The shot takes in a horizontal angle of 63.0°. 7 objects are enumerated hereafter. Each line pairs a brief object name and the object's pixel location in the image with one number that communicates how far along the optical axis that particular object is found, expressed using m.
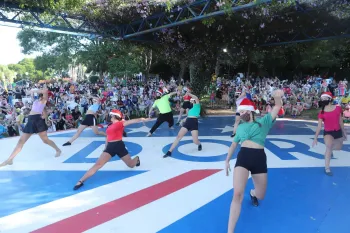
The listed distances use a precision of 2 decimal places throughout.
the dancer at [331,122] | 5.03
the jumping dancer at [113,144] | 4.83
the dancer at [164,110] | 8.29
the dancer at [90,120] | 7.41
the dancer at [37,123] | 5.78
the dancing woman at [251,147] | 3.24
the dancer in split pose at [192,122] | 6.34
